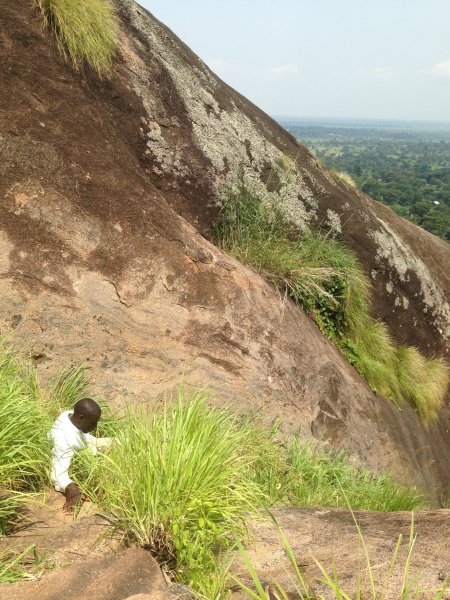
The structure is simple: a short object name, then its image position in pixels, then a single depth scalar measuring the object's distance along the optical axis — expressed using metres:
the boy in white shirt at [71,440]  3.32
